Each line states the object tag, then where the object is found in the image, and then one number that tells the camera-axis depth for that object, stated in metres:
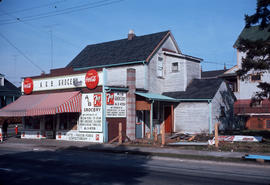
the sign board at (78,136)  21.80
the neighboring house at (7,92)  49.86
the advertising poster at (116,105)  21.70
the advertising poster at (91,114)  21.77
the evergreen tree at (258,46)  18.70
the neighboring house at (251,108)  32.34
